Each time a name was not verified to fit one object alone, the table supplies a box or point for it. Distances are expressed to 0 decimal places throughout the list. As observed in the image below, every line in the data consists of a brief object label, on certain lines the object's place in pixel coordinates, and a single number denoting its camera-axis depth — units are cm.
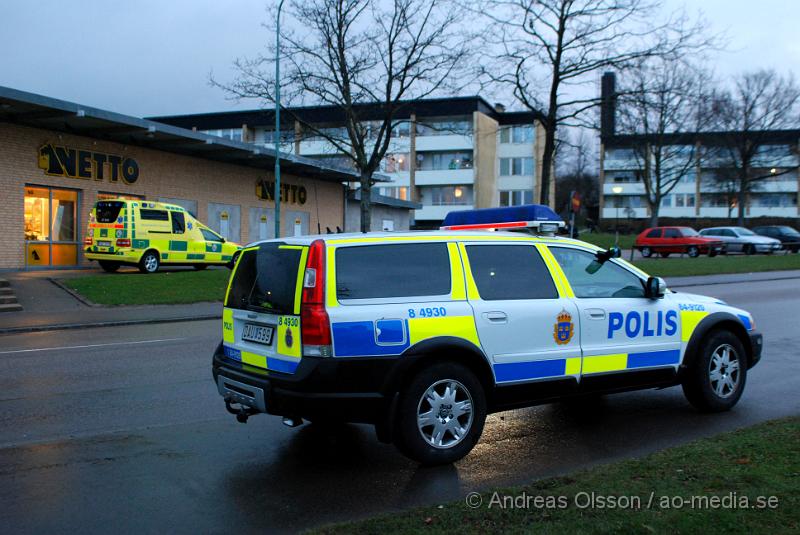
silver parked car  3953
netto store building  2145
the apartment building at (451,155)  6194
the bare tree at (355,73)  2712
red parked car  3816
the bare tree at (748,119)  4306
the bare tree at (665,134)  4012
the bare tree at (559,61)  2420
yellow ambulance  2136
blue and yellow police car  483
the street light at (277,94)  2573
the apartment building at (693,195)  7075
